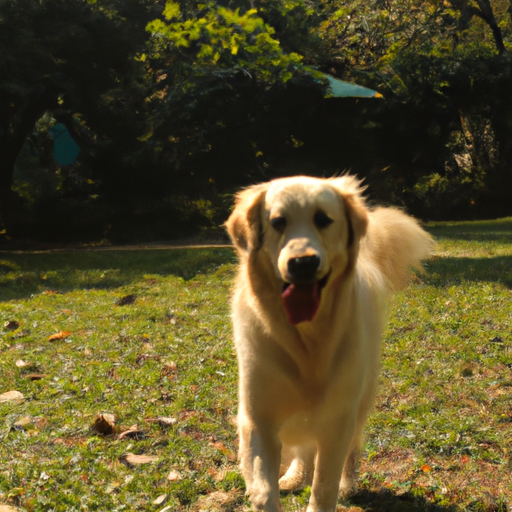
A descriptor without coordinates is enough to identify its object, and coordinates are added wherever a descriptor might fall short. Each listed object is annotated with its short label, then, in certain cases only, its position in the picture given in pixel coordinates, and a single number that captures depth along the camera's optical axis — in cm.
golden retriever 311
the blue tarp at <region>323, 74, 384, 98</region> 1880
